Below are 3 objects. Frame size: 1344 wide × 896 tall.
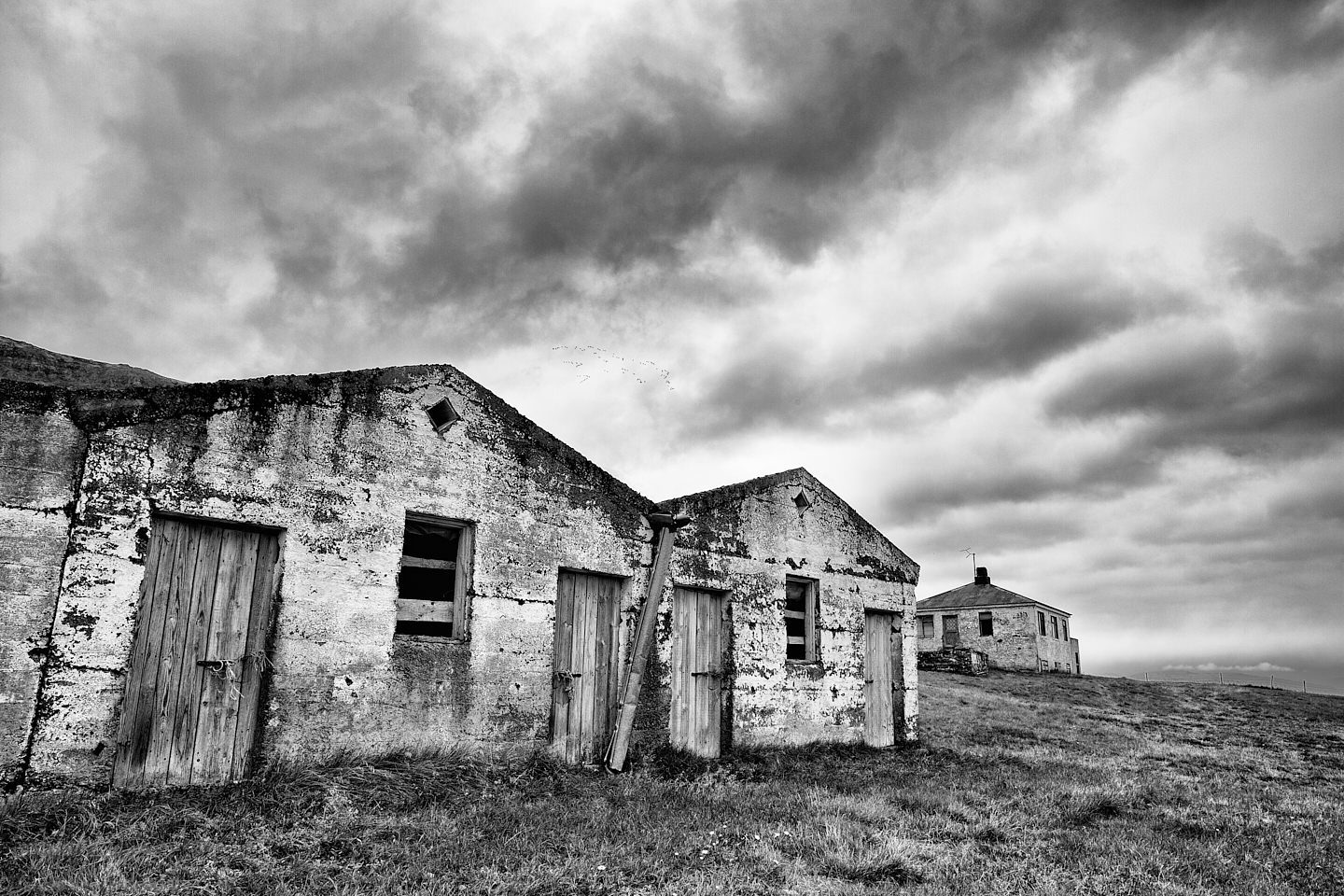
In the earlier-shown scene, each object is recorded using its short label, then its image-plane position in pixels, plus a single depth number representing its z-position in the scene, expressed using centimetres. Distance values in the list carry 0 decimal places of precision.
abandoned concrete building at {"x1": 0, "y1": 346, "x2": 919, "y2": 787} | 709
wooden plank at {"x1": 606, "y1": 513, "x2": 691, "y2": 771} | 1016
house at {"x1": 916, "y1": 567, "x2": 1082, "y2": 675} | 4306
